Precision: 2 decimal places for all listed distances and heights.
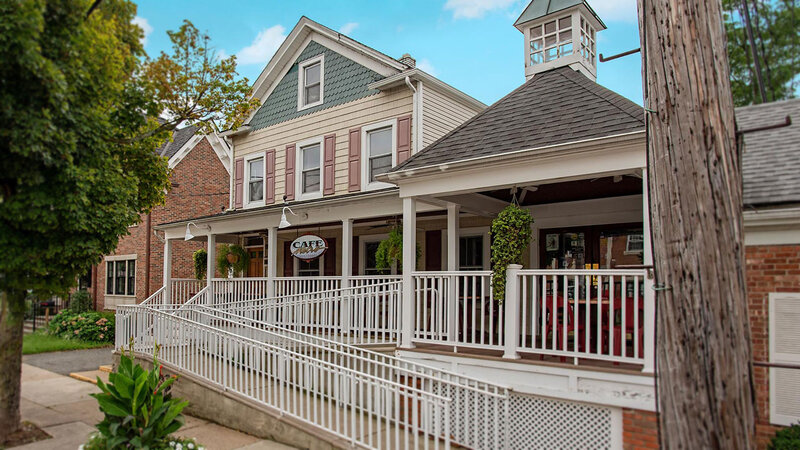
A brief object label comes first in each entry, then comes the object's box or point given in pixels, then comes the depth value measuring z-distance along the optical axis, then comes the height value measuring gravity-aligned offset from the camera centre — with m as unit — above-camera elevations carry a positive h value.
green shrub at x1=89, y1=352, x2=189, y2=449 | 5.76 -1.77
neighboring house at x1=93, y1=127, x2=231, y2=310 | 19.42 +1.38
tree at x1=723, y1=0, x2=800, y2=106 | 5.36 +2.29
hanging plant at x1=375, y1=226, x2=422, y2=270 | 10.11 +0.10
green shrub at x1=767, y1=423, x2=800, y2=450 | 5.59 -2.01
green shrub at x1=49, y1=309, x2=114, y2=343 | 16.53 -2.28
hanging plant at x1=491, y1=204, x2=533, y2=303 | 6.93 +0.16
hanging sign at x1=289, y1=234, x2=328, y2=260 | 11.30 +0.19
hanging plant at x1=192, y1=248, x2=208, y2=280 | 15.18 -0.15
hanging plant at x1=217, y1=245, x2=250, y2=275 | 14.15 -0.09
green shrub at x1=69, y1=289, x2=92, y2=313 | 20.20 -1.78
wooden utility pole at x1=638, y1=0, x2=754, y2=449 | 3.09 +0.11
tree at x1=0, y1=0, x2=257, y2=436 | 5.05 +1.40
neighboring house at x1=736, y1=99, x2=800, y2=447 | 6.00 -0.44
